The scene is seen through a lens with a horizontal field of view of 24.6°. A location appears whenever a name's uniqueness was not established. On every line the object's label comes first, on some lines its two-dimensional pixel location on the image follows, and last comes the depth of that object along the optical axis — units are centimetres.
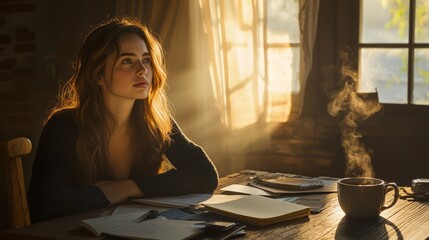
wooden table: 197
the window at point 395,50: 342
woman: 231
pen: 207
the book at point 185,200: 223
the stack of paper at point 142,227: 193
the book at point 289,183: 239
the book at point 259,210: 205
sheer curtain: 361
